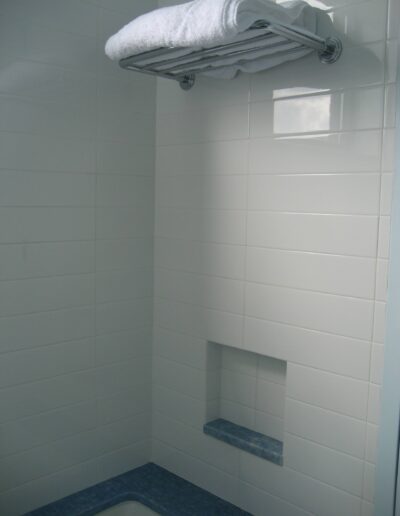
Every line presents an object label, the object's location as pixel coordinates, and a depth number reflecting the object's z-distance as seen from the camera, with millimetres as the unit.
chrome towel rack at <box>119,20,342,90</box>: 1382
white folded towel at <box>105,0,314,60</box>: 1271
